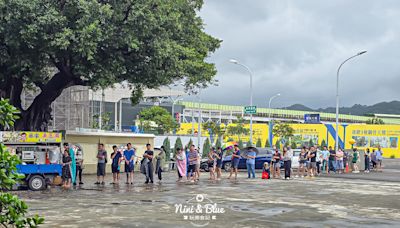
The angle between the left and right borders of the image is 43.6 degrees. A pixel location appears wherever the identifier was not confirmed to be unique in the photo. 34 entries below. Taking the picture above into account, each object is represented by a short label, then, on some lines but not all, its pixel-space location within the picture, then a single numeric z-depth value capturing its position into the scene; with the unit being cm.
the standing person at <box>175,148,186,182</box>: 2184
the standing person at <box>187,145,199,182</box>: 2153
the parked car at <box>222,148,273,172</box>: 3156
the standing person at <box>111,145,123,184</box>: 1981
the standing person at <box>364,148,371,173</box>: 3325
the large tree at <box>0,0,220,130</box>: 1730
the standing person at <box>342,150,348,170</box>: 3178
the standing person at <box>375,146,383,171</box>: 3512
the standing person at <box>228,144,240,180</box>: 2344
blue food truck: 1745
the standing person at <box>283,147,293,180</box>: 2381
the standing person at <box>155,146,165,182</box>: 2208
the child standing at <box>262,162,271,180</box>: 2382
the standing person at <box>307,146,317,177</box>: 2556
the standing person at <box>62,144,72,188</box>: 1847
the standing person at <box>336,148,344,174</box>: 3054
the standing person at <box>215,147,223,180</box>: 2283
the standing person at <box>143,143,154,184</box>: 2048
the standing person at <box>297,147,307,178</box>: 2559
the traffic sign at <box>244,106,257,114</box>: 3700
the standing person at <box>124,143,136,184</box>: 1998
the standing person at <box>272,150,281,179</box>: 2470
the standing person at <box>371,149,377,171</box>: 3487
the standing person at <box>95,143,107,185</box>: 1973
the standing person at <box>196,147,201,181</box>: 2166
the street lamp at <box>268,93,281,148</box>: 6984
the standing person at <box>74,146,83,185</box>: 1995
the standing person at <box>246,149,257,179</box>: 2381
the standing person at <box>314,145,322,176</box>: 2883
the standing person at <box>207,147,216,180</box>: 2281
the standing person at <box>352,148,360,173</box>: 3212
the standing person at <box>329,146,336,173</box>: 3034
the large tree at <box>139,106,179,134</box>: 6856
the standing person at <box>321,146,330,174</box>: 2948
